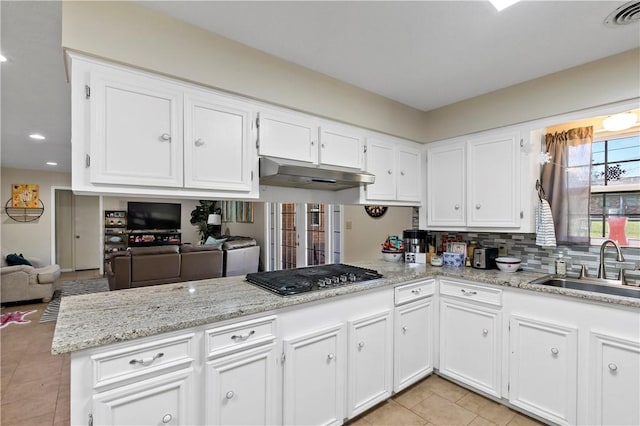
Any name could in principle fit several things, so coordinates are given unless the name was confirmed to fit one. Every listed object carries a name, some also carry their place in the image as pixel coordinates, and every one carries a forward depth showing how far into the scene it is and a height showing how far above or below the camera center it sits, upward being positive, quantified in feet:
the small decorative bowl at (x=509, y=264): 8.17 -1.43
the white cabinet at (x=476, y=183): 8.12 +0.88
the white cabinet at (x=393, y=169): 8.75 +1.34
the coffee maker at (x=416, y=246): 9.52 -1.09
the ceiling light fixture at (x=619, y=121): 7.24 +2.25
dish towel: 7.61 -0.38
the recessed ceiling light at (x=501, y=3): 4.63 +3.27
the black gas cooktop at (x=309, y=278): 5.94 -1.49
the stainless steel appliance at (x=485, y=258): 8.56 -1.31
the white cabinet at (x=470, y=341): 7.25 -3.31
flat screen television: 24.48 -0.32
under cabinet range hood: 6.27 +0.82
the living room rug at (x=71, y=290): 14.27 -4.86
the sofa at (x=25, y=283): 15.25 -3.72
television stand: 24.14 -2.11
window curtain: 7.72 +0.82
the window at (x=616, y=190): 7.27 +0.55
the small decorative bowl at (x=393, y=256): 9.98 -1.46
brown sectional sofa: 14.08 -2.60
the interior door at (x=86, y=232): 25.05 -1.69
